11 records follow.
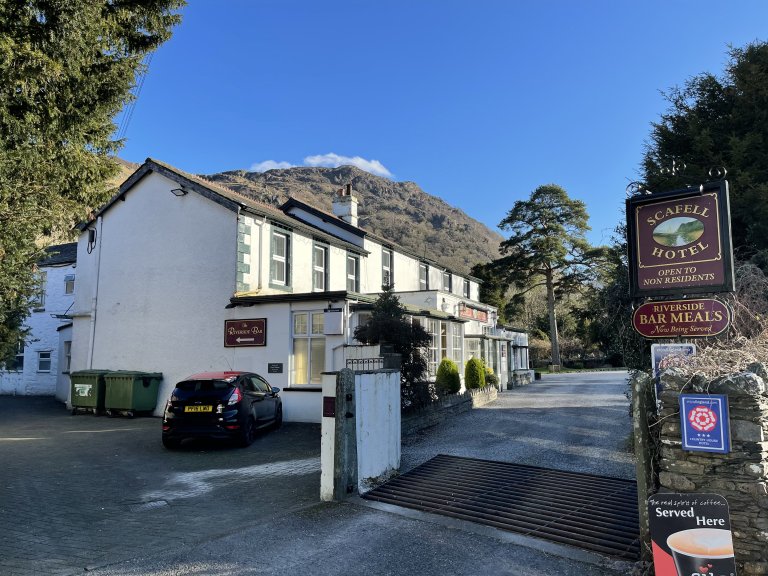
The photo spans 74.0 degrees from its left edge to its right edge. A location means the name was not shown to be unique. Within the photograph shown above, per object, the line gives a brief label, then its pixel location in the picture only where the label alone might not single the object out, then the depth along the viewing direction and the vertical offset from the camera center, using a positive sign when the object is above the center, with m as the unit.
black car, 10.37 -1.30
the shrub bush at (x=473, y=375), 20.50 -1.19
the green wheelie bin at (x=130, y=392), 15.80 -1.38
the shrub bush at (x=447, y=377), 16.81 -1.03
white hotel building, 14.77 +1.80
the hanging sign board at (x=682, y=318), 6.28 +0.34
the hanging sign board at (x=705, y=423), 4.18 -0.65
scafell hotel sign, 6.30 +1.32
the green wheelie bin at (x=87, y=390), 16.53 -1.40
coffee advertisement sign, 3.90 -1.49
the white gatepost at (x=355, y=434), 6.91 -1.26
